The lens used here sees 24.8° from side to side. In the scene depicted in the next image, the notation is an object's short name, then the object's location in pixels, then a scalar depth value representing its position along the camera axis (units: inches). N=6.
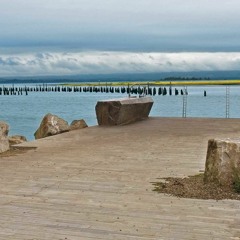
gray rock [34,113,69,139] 582.9
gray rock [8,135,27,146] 553.8
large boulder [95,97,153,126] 592.4
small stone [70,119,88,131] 593.0
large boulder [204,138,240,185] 240.3
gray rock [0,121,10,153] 385.2
